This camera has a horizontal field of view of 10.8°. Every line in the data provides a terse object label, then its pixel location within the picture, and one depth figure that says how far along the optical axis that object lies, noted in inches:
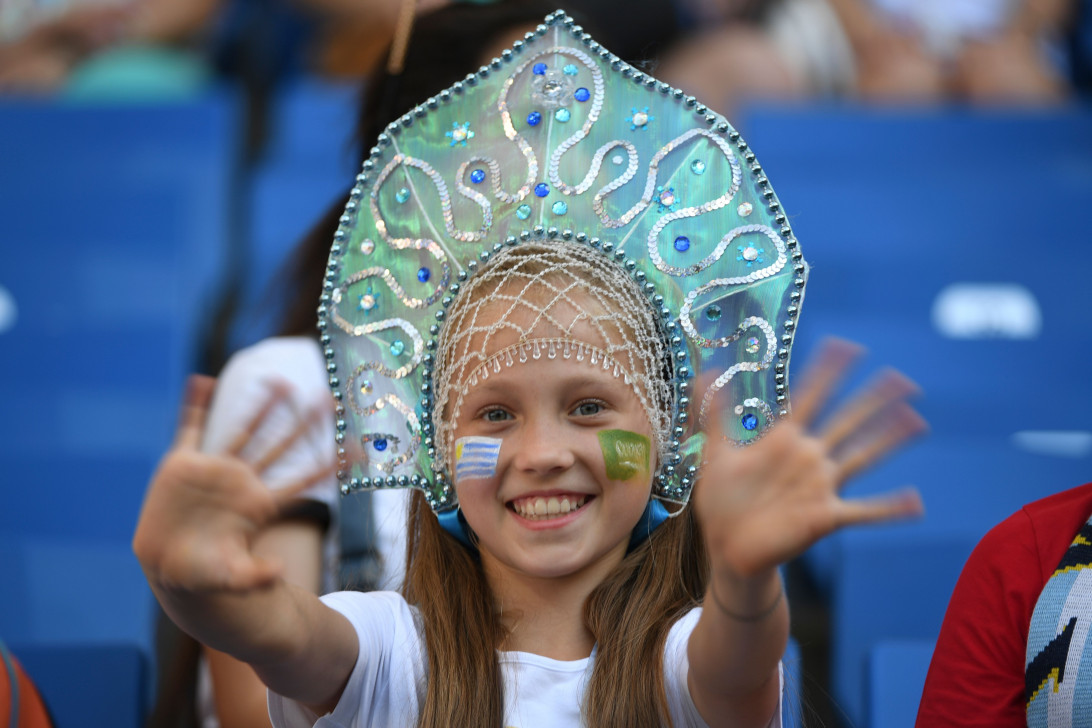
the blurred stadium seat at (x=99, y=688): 152.1
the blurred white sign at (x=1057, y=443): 165.7
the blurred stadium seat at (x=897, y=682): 150.3
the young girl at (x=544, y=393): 143.4
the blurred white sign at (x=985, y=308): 179.0
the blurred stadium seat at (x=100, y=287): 169.4
